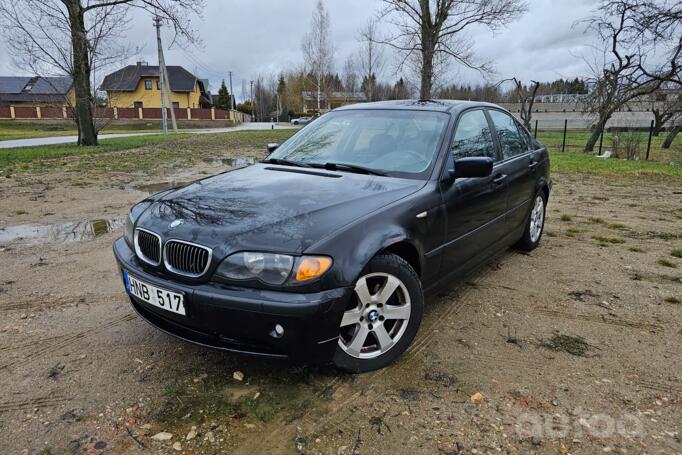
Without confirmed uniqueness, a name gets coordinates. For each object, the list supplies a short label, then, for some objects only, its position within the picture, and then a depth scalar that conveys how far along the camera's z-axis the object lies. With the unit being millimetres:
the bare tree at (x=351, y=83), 53553
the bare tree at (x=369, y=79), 41312
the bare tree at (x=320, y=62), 45000
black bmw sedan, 2176
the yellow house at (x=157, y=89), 59531
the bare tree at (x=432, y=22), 17547
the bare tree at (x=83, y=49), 17141
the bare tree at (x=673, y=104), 16853
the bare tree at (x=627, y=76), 13609
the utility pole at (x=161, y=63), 31531
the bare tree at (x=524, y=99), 21950
